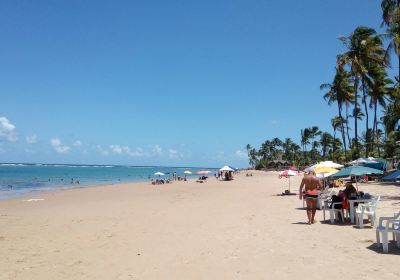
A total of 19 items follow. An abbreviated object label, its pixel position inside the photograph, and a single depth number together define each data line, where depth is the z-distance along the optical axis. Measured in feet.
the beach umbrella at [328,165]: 51.16
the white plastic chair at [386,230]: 22.15
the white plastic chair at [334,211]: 33.65
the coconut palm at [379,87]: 116.61
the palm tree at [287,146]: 365.61
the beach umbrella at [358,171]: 36.35
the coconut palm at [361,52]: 107.96
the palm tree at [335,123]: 216.19
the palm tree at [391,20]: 67.86
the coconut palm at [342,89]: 129.70
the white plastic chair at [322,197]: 43.10
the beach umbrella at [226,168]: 139.07
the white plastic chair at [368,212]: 30.17
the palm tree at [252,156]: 431.84
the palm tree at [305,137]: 304.91
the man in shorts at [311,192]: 33.47
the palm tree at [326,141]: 281.97
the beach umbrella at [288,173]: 66.57
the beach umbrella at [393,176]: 31.91
